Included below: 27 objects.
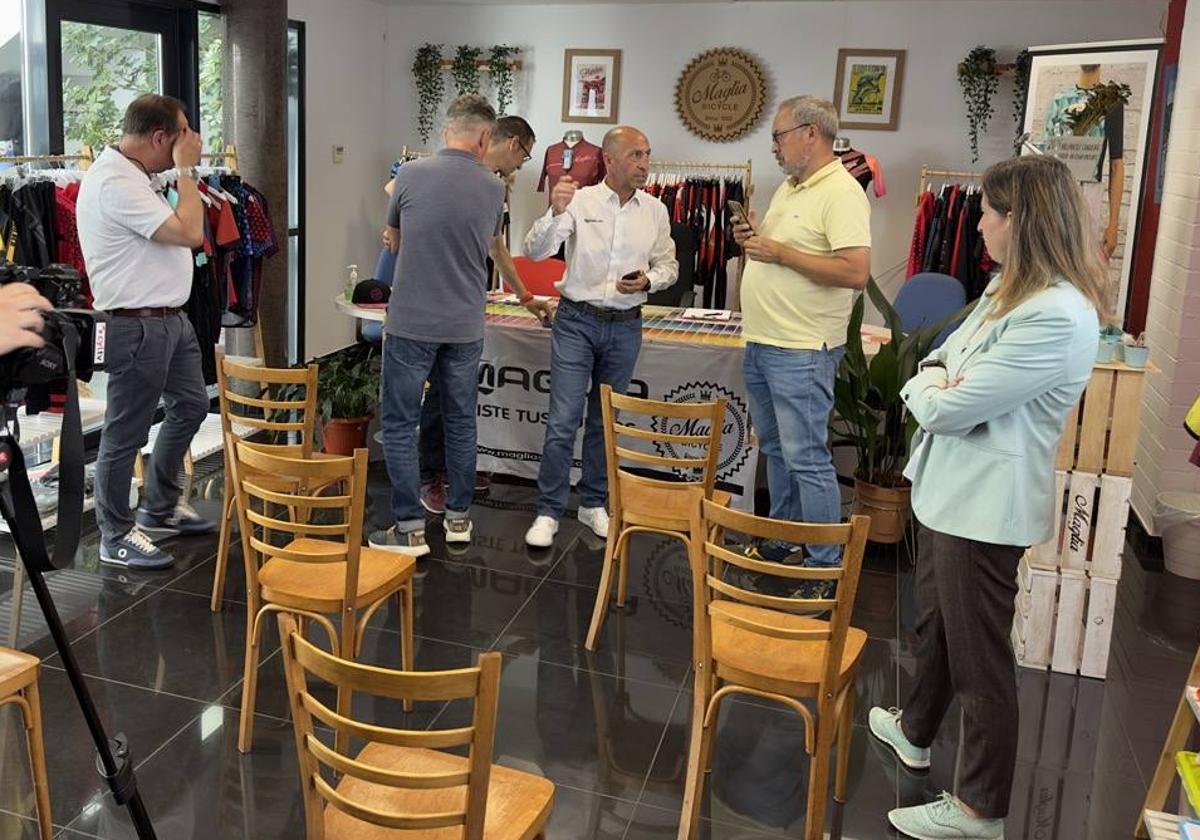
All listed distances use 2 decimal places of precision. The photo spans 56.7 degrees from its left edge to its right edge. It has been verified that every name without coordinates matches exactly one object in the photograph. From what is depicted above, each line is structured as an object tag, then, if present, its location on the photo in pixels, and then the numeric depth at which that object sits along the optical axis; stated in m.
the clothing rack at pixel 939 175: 6.92
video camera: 1.96
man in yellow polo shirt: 3.60
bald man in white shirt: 4.19
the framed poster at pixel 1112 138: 5.31
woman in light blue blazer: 2.28
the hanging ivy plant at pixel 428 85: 7.93
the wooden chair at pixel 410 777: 1.67
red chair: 6.16
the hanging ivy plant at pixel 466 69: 7.85
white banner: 4.72
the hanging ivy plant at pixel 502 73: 7.77
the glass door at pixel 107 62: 5.44
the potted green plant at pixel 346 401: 5.09
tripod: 1.96
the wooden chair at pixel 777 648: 2.35
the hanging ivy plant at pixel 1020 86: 6.25
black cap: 4.98
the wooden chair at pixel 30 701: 2.14
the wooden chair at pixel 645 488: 3.40
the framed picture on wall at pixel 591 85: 7.70
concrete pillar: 5.97
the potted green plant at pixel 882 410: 4.43
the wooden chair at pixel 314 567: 2.71
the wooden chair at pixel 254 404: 3.53
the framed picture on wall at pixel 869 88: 7.18
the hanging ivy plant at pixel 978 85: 6.91
